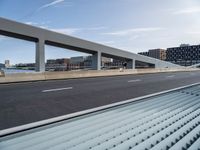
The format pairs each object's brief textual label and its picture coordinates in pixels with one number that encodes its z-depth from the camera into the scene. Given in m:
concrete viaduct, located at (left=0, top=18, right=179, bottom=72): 19.84
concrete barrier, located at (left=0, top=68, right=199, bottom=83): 13.76
